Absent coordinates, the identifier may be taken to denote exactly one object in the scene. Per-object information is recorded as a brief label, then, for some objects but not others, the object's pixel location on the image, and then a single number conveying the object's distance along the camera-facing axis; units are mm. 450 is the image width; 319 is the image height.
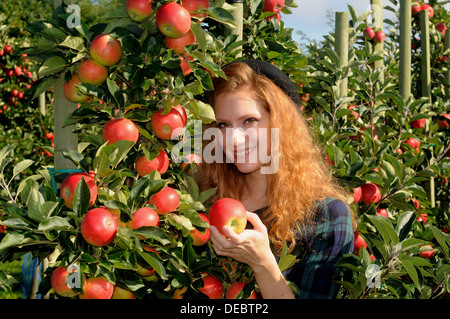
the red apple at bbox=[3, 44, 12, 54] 4537
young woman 1597
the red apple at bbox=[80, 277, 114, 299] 1243
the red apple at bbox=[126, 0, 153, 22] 1422
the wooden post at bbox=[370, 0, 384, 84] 3025
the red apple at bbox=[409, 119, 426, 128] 3219
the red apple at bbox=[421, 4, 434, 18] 4262
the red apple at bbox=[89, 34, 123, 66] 1388
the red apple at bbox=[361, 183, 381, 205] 2145
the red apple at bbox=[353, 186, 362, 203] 2080
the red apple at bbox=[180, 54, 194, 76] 1515
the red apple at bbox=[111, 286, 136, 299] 1398
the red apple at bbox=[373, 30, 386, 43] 3041
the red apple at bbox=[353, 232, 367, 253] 1945
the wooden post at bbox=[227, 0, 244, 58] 1857
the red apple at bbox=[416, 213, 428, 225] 2795
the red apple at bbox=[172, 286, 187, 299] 1465
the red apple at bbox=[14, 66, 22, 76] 4602
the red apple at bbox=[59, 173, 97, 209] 1284
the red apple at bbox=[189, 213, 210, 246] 1501
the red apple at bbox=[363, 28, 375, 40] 3086
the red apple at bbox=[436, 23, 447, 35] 4379
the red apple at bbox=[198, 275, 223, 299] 1451
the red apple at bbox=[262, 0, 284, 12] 2197
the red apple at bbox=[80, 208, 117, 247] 1182
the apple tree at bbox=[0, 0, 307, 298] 1228
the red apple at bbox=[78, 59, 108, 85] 1435
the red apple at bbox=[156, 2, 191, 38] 1338
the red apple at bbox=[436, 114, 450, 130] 3532
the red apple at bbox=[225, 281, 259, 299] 1440
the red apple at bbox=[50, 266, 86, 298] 1224
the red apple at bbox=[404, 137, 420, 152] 2856
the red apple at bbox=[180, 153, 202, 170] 1669
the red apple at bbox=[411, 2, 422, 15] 4188
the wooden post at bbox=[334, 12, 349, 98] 2527
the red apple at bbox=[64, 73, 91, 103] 1469
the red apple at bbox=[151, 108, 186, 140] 1436
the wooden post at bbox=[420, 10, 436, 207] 3654
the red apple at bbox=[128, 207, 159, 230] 1282
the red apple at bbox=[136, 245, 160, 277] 1379
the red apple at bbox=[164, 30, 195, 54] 1458
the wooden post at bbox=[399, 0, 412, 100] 3004
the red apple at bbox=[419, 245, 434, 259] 2473
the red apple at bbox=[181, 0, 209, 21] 1464
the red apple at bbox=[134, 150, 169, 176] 1473
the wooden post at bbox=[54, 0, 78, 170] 1479
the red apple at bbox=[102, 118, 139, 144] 1378
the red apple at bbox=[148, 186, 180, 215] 1384
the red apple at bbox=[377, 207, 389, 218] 2270
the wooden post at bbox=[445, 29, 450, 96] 4078
